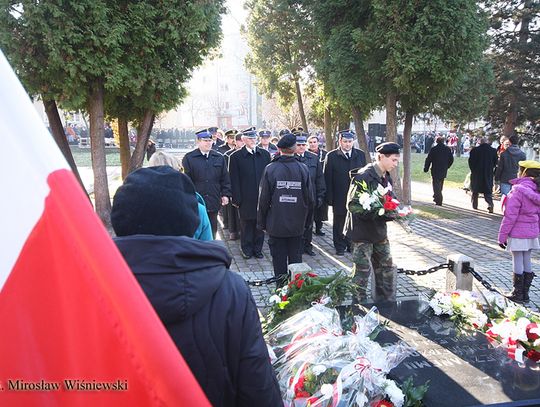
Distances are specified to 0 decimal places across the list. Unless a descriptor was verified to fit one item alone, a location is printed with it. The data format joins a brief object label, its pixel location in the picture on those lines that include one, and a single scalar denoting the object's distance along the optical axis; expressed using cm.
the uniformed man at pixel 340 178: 838
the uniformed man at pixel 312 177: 819
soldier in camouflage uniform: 539
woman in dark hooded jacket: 153
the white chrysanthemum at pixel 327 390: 294
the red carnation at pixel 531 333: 389
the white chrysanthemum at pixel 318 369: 312
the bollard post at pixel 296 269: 498
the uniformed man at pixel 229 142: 1129
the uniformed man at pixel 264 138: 981
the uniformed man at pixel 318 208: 948
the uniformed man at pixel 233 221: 967
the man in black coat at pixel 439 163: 1366
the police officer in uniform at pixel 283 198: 594
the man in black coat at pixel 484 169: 1288
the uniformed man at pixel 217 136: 1228
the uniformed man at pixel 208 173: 752
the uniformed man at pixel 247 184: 832
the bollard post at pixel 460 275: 556
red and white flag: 112
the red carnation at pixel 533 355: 379
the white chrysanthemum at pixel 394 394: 304
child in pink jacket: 593
